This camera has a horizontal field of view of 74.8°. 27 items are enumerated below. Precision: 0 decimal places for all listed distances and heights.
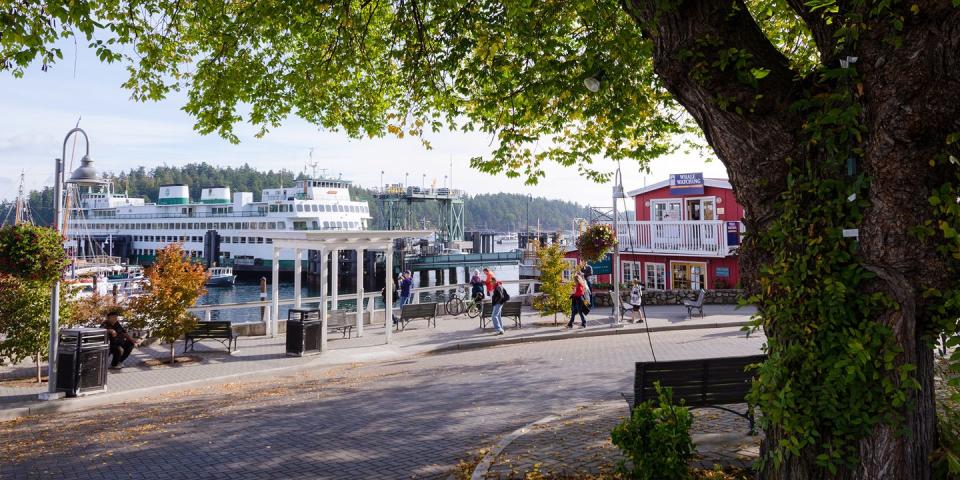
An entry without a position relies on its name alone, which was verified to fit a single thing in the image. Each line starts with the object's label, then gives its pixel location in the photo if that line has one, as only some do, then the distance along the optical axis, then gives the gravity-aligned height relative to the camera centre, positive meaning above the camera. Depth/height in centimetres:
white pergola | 1494 +68
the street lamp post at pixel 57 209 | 994 +114
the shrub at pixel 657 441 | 507 -143
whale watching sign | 2525 +341
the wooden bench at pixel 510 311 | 1777 -119
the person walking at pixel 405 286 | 2280 -58
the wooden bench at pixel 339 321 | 1597 -130
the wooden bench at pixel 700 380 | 636 -119
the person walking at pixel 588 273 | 2312 -17
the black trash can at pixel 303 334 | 1367 -139
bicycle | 2120 -125
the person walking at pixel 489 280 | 1984 -33
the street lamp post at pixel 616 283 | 1803 -43
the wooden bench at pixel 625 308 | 1907 -126
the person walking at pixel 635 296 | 1830 -84
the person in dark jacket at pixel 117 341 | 1227 -135
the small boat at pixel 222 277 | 6307 -49
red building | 2402 +132
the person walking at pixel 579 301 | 1738 -91
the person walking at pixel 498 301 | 1684 -87
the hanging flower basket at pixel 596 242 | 1806 +76
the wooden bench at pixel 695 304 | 1897 -112
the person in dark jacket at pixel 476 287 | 2125 -60
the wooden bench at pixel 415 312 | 1778 -120
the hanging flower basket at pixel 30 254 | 959 +31
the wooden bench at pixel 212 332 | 1411 -134
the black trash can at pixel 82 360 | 1007 -141
